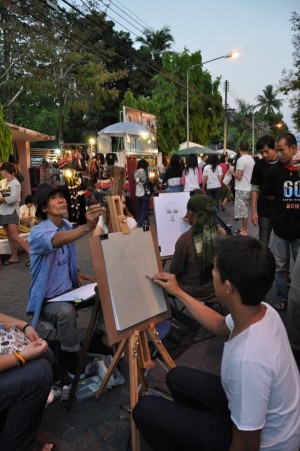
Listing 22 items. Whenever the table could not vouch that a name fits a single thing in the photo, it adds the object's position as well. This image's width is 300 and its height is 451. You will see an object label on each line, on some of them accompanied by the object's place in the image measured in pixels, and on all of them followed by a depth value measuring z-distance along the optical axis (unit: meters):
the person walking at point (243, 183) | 6.94
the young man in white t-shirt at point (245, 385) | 1.38
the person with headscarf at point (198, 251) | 3.45
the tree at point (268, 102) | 69.72
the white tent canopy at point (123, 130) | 11.84
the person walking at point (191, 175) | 8.59
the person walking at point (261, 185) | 4.81
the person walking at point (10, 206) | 6.09
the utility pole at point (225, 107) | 27.15
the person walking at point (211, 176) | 9.32
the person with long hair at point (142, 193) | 9.31
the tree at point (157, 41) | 34.56
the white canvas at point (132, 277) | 2.30
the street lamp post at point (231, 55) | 19.66
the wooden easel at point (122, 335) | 2.22
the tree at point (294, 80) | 16.38
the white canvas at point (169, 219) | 4.70
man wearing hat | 2.68
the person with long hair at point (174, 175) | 9.05
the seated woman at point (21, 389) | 2.00
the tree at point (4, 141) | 7.25
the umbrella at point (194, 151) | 16.19
